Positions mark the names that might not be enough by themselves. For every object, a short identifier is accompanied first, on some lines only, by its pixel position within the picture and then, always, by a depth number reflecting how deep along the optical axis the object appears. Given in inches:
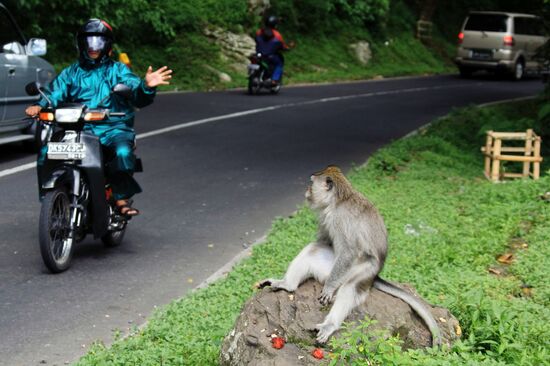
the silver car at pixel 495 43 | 1259.2
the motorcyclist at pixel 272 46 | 887.7
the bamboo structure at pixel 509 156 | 493.7
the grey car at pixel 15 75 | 468.8
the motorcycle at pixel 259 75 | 857.5
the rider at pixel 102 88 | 310.5
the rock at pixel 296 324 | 190.1
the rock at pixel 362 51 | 1321.4
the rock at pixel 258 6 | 1149.7
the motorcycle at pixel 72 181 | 293.5
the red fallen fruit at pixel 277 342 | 188.2
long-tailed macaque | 197.0
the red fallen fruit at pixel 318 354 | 185.8
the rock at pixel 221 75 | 952.3
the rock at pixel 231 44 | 1040.2
